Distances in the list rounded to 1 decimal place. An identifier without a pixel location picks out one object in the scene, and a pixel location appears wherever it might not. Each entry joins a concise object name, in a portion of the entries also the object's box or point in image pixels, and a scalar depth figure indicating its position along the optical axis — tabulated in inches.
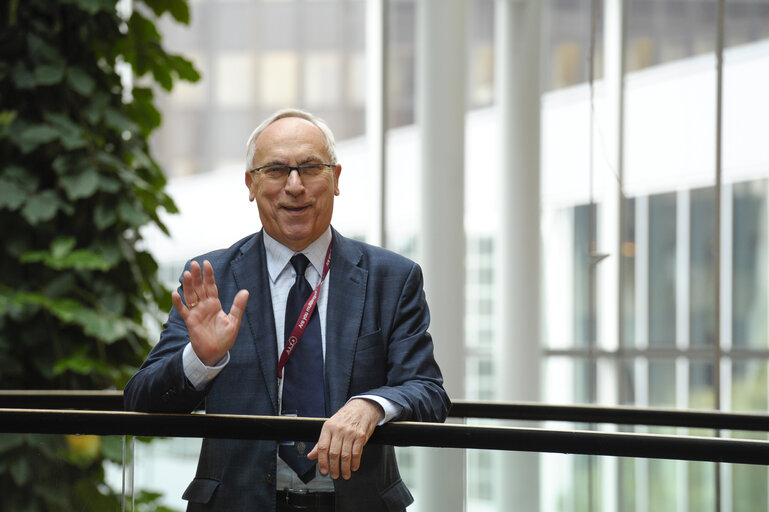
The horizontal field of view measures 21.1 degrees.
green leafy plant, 371.0
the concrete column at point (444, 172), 529.7
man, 205.0
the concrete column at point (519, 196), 610.8
